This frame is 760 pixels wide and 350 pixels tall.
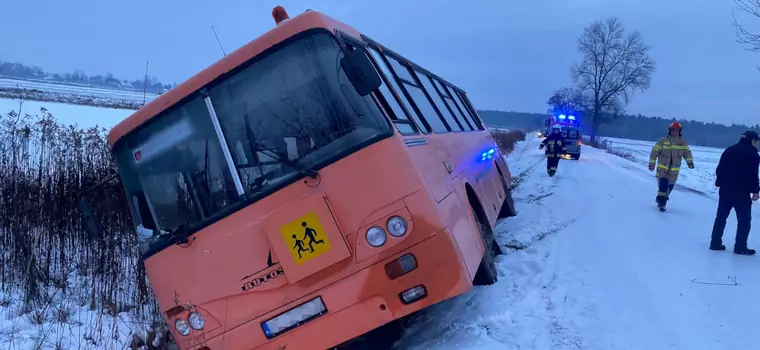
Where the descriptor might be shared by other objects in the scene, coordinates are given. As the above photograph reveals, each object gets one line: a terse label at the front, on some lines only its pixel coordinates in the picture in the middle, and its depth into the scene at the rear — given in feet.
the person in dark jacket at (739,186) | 24.67
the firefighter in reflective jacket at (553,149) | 55.26
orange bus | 12.76
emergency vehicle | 94.79
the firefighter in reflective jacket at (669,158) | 35.68
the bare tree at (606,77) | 196.65
